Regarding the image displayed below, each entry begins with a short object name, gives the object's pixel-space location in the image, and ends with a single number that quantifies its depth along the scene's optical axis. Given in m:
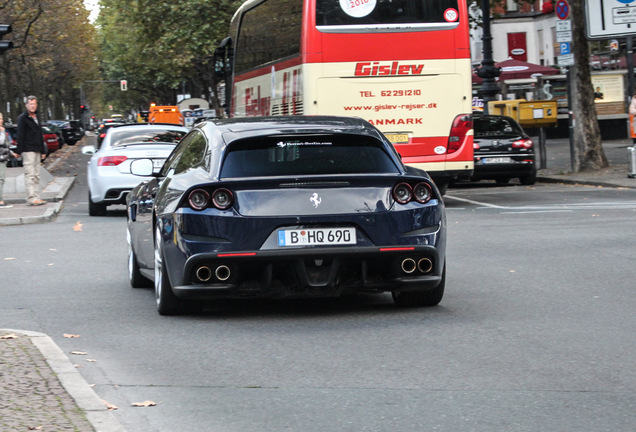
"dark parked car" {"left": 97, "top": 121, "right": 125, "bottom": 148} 26.97
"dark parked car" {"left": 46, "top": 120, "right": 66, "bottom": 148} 58.76
